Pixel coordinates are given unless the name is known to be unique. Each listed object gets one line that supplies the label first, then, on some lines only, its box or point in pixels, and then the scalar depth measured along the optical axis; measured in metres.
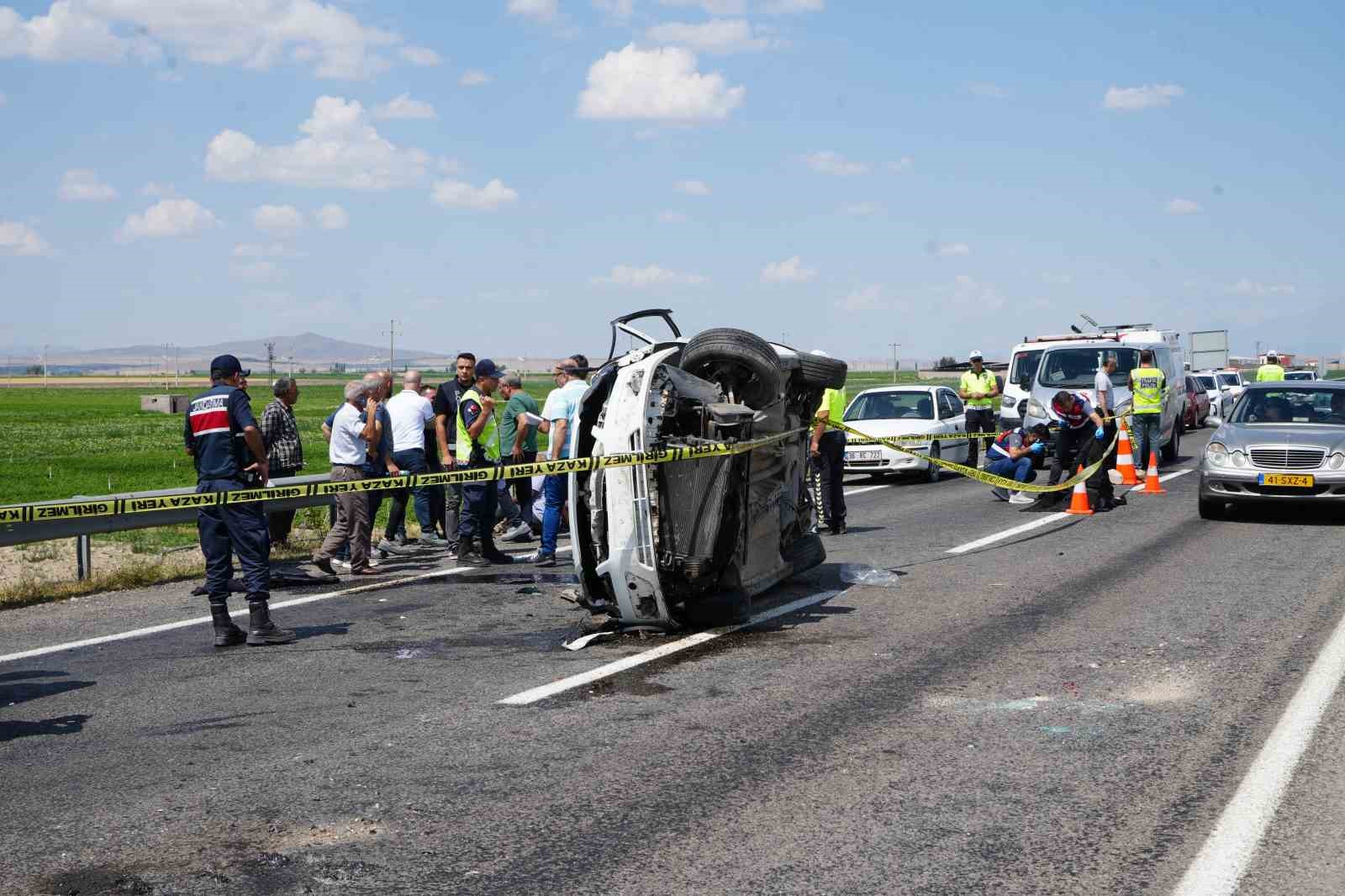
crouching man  17.56
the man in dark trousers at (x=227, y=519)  8.67
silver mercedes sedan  14.33
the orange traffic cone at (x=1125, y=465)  19.95
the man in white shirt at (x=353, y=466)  11.98
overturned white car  8.29
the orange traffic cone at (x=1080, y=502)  16.08
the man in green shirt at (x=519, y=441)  13.39
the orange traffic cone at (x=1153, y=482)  18.70
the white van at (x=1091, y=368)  22.44
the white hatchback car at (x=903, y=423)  21.00
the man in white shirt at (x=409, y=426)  13.42
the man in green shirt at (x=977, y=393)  23.73
